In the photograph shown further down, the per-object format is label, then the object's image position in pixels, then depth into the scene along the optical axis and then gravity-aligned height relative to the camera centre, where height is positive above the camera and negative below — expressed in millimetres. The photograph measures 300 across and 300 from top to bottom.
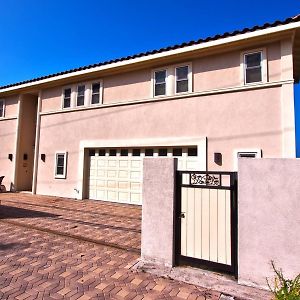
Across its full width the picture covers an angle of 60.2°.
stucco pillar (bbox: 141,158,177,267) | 4652 -684
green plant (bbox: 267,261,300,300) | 2871 -1333
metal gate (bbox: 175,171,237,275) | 4230 -816
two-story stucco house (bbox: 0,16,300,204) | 9023 +2572
